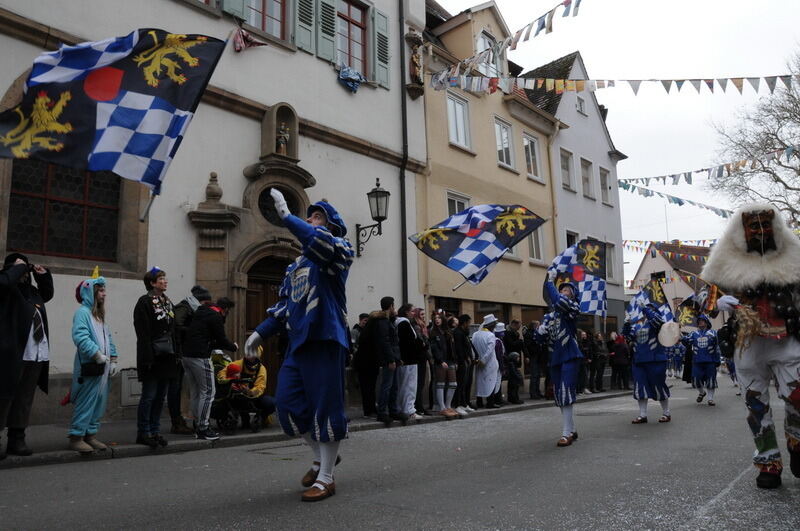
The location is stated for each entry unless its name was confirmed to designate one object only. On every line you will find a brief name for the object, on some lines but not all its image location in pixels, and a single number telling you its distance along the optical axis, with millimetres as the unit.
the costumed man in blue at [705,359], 13695
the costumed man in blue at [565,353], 7609
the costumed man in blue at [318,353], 4621
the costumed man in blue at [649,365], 9914
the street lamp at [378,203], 13852
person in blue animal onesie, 6871
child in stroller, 8797
